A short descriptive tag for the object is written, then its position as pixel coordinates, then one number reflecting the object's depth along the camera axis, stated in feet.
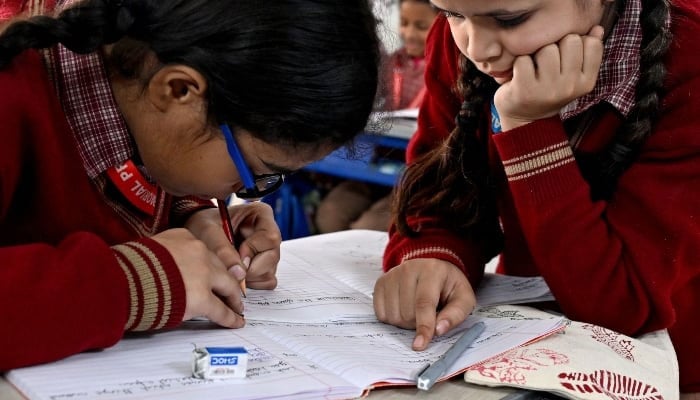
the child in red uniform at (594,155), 5.48
